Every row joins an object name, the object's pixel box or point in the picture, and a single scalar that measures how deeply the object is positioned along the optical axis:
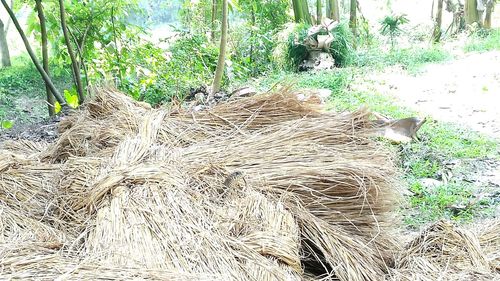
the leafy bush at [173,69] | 6.69
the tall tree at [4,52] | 13.08
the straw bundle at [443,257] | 1.95
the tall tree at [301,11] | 10.46
